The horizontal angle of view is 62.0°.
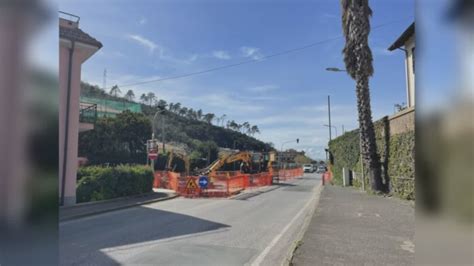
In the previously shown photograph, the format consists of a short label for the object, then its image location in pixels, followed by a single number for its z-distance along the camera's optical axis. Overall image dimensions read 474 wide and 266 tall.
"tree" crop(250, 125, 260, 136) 179.55
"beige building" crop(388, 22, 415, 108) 16.78
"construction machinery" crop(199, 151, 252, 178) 34.88
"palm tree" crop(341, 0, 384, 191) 18.53
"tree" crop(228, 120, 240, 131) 160.23
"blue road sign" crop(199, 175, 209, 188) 21.53
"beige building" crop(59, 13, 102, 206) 13.24
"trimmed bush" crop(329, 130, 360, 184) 25.79
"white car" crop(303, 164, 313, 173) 83.20
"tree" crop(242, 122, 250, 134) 174.38
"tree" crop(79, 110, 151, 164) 47.22
